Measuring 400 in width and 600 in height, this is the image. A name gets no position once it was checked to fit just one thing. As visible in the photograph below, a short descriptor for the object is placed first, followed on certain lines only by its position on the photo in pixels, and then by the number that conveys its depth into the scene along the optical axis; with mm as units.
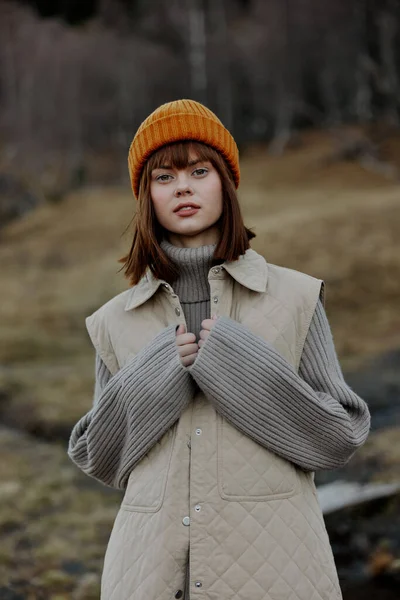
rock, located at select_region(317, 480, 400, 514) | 3264
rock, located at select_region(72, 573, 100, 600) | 2930
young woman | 1315
